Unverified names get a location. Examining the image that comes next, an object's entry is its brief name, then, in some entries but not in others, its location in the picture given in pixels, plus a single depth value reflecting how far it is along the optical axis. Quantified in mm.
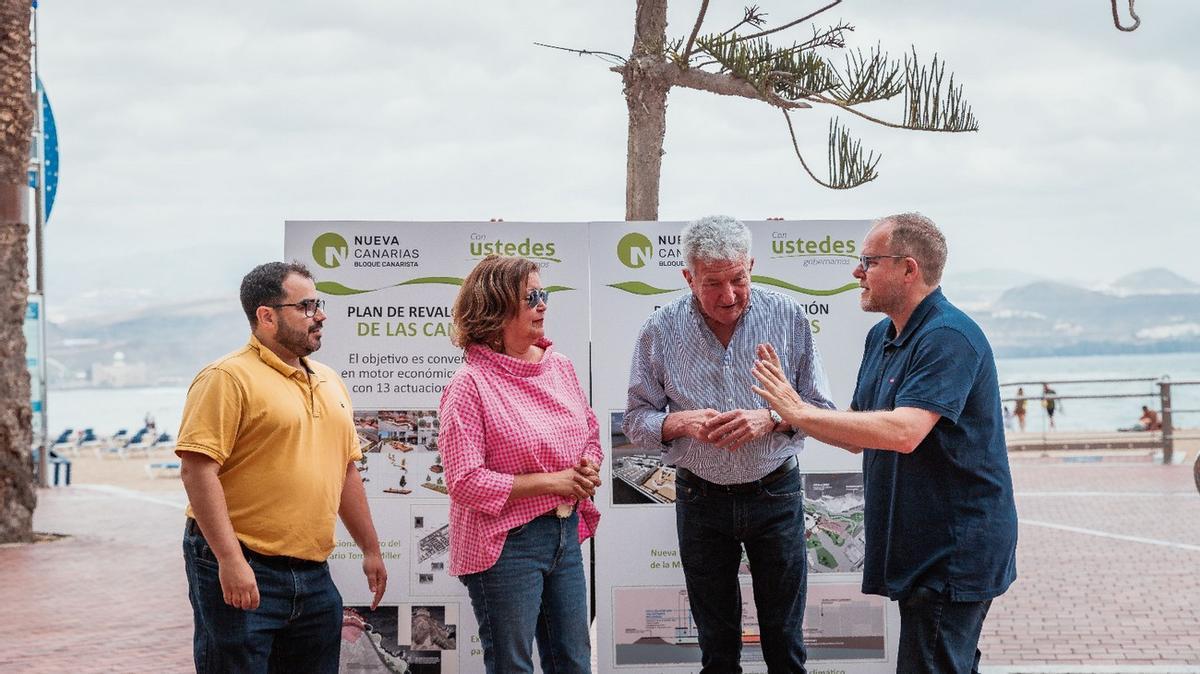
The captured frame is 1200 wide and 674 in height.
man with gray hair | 3982
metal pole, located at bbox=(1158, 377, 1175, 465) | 15874
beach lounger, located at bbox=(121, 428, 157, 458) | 28845
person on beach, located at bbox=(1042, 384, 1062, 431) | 16689
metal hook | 4566
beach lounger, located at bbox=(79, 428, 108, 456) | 29688
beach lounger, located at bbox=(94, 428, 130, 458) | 29781
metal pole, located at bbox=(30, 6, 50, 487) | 15875
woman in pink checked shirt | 3324
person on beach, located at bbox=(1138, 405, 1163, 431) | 22609
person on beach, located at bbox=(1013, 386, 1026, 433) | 22750
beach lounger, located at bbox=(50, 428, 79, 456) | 29125
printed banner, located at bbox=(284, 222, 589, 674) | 5051
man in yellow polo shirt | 3205
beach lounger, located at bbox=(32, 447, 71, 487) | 20719
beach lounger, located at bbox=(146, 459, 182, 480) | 23422
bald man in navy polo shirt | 3086
